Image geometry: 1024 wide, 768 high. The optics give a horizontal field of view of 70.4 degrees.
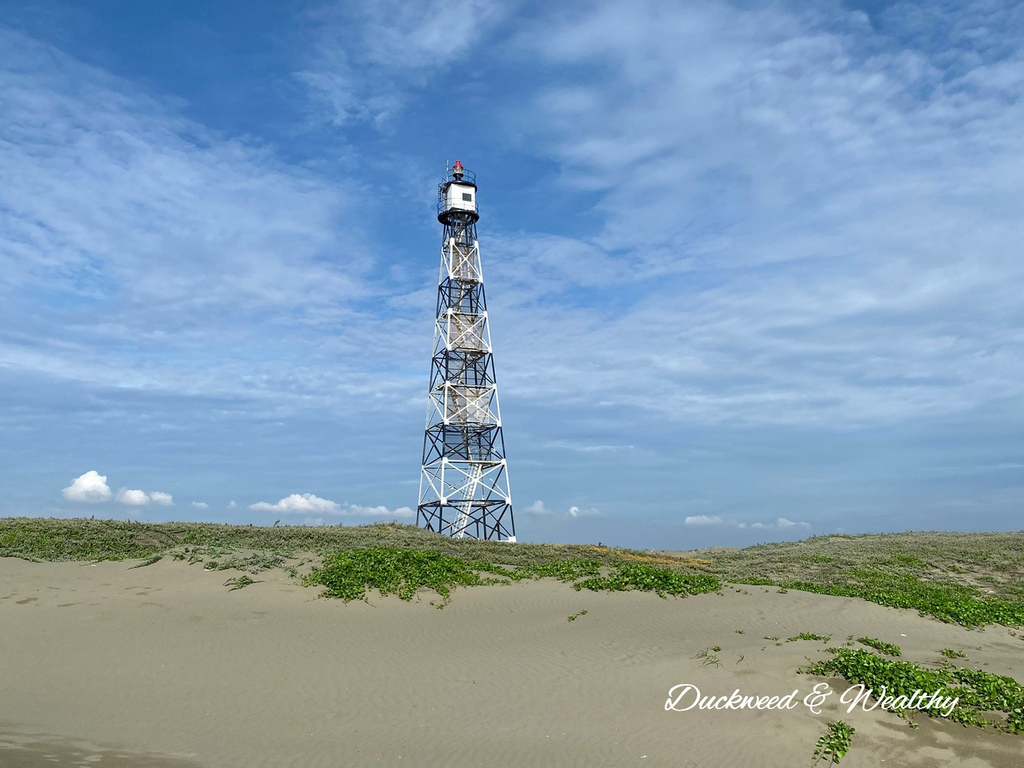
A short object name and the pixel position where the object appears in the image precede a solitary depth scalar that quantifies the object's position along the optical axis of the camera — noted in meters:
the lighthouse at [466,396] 43.28
